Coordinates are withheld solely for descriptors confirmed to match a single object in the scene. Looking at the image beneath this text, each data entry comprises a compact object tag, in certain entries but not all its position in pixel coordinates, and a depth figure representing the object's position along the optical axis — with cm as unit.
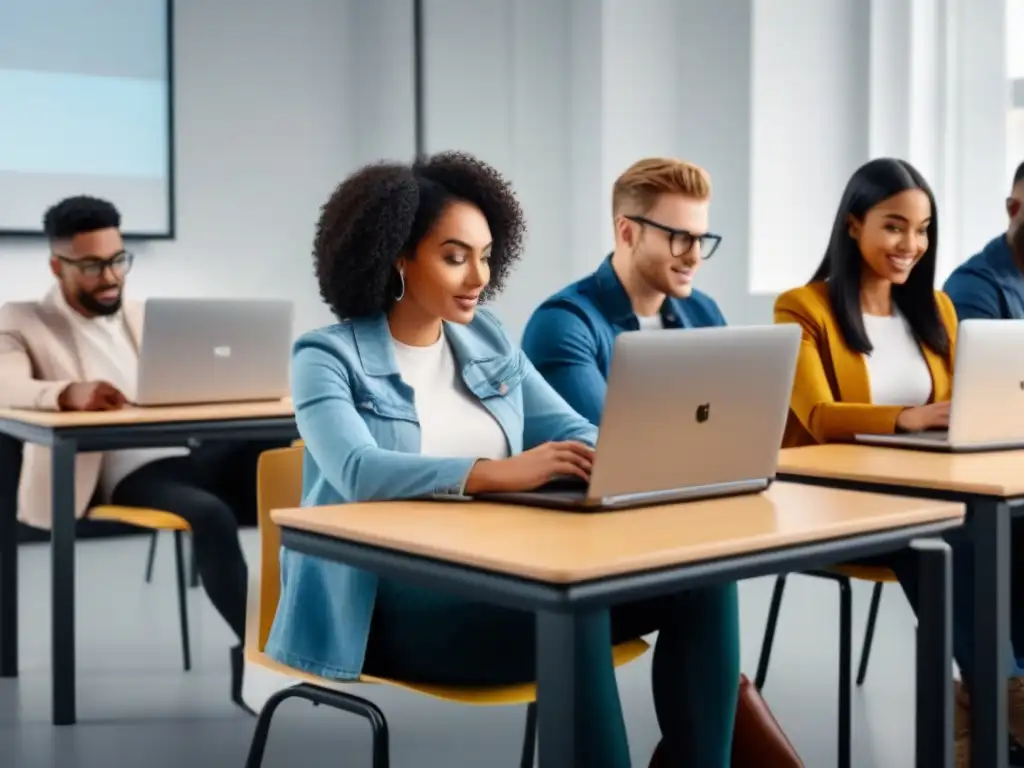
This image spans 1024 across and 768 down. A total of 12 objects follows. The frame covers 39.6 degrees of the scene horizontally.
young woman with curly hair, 182
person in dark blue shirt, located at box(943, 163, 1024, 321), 326
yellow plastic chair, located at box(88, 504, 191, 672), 321
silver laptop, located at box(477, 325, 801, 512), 167
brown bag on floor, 196
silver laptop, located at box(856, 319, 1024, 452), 235
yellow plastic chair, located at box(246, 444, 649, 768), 176
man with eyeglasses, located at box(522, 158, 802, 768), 273
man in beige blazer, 320
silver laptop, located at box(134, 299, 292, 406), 322
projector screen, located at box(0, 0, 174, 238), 521
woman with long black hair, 290
